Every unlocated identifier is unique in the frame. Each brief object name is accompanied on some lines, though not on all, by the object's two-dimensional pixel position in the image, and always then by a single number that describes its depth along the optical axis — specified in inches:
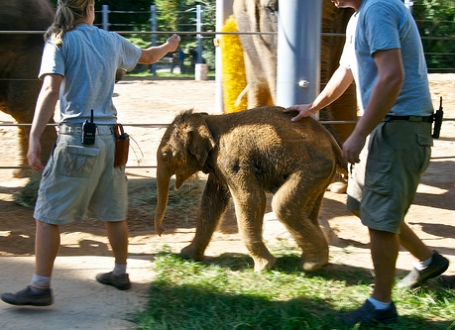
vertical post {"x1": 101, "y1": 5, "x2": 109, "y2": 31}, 683.6
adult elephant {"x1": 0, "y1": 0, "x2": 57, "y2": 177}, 279.9
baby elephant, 165.6
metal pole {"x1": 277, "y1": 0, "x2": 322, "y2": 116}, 190.2
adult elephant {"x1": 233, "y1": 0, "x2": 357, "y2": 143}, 236.4
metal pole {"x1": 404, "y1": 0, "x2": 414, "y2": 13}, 276.7
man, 127.4
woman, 140.5
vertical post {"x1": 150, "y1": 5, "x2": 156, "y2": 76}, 751.4
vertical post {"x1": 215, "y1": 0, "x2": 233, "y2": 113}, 333.4
